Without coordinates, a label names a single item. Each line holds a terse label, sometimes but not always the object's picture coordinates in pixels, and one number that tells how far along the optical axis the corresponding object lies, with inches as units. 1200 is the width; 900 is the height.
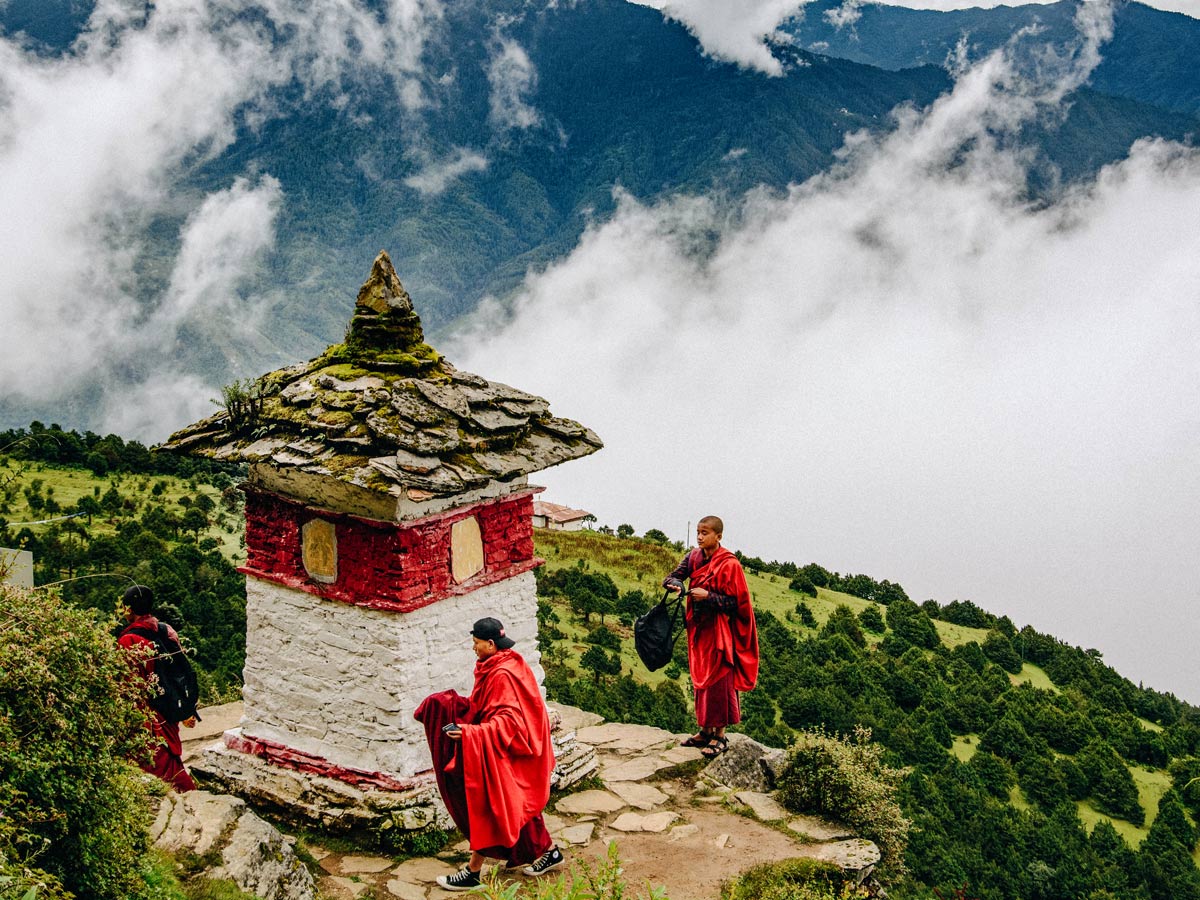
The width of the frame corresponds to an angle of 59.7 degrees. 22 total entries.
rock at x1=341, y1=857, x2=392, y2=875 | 280.7
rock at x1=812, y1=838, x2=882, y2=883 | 296.2
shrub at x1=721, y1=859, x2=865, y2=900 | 265.1
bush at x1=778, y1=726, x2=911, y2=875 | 319.0
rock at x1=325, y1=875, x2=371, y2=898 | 269.1
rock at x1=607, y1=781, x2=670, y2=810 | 330.6
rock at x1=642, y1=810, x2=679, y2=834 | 313.6
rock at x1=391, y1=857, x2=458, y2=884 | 277.3
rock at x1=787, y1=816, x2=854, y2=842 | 311.4
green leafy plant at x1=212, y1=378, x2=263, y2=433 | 317.7
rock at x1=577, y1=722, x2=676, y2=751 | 379.2
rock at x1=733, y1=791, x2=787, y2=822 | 323.3
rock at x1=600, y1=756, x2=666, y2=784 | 350.0
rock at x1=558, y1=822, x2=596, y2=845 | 303.3
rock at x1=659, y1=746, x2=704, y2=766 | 361.4
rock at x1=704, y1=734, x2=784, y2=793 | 343.6
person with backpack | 286.0
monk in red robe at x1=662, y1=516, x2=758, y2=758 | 341.4
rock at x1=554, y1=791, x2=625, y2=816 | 324.2
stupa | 293.7
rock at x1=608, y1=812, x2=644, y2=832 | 313.6
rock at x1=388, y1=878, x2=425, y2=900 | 269.0
